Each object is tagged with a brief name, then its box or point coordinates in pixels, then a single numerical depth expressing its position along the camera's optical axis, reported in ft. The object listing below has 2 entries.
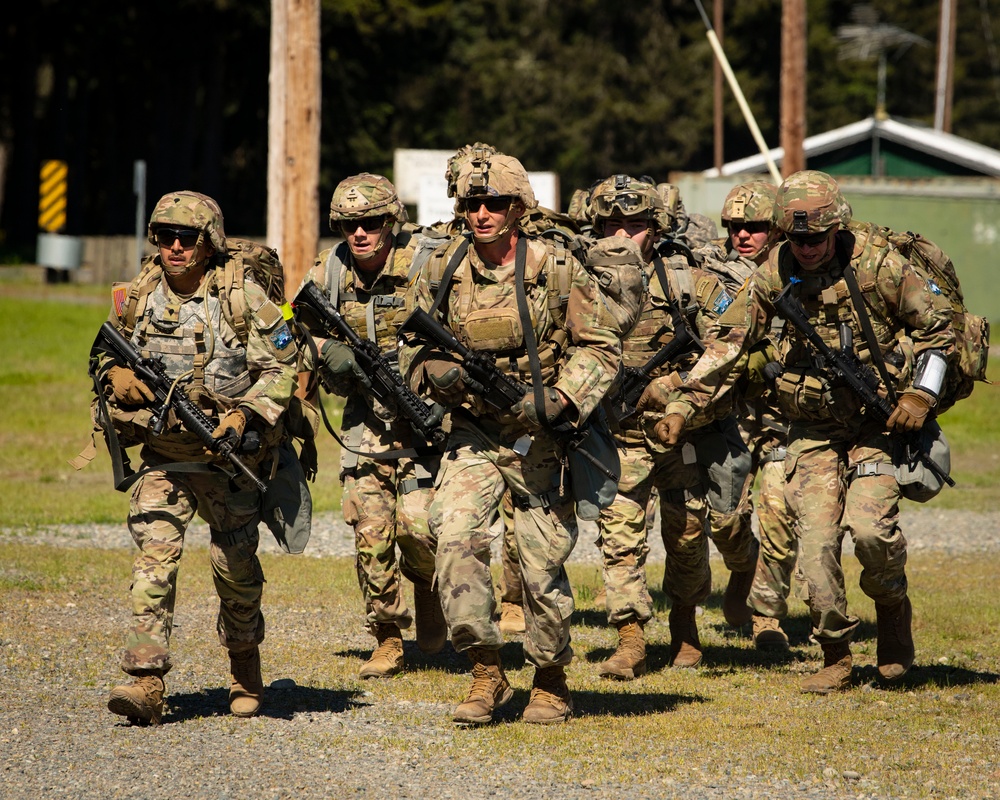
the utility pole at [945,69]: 291.38
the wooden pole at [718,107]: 262.47
